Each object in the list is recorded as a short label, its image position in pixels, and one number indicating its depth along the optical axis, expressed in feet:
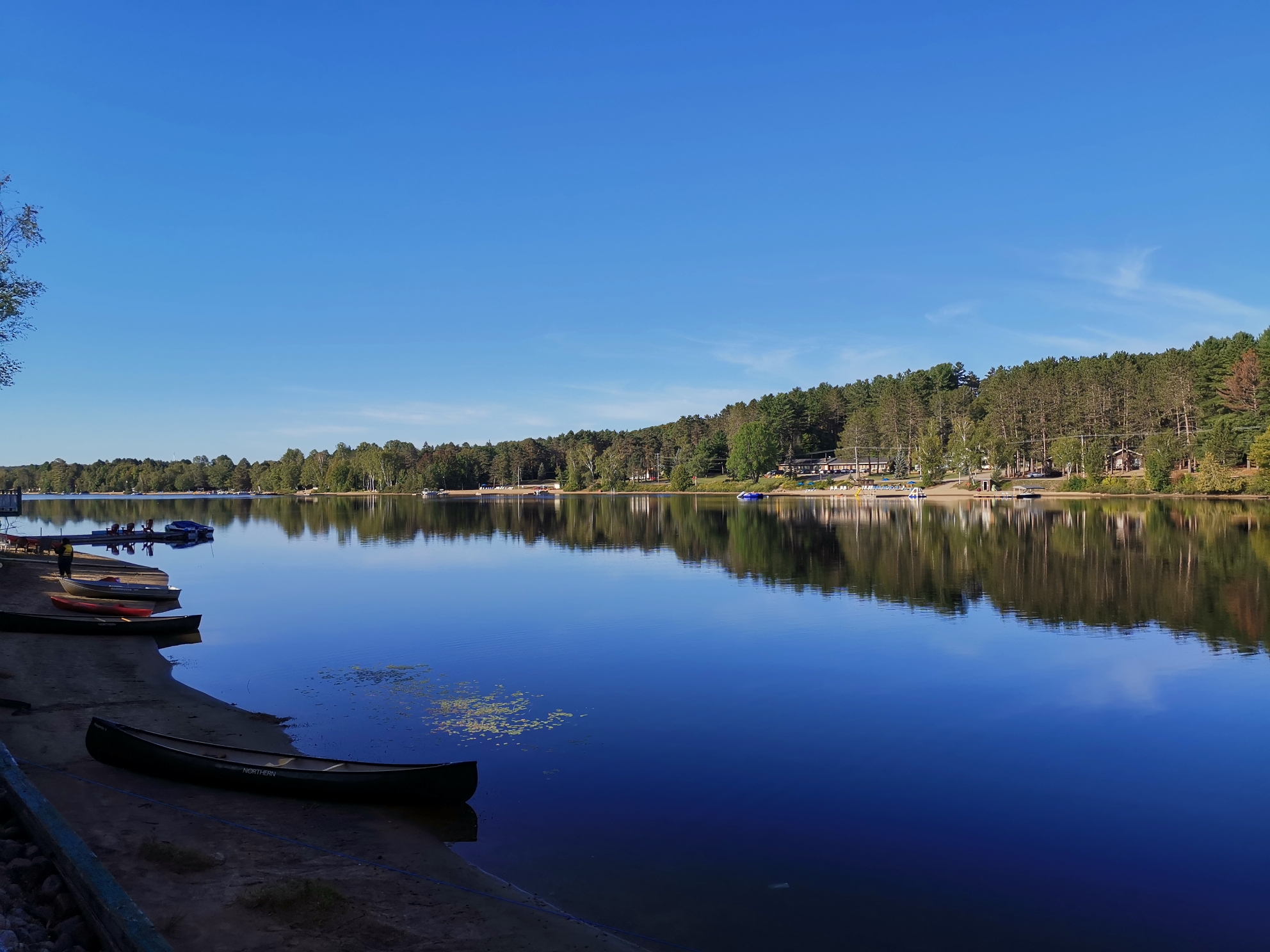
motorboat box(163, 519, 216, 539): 261.24
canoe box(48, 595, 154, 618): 103.81
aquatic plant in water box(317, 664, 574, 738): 63.26
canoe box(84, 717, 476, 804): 43.88
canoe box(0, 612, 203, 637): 89.86
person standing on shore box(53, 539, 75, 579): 126.31
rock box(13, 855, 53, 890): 28.71
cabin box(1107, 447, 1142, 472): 474.82
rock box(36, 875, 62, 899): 27.61
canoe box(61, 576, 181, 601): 113.50
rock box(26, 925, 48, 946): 24.88
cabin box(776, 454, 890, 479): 619.67
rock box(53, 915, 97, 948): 25.04
